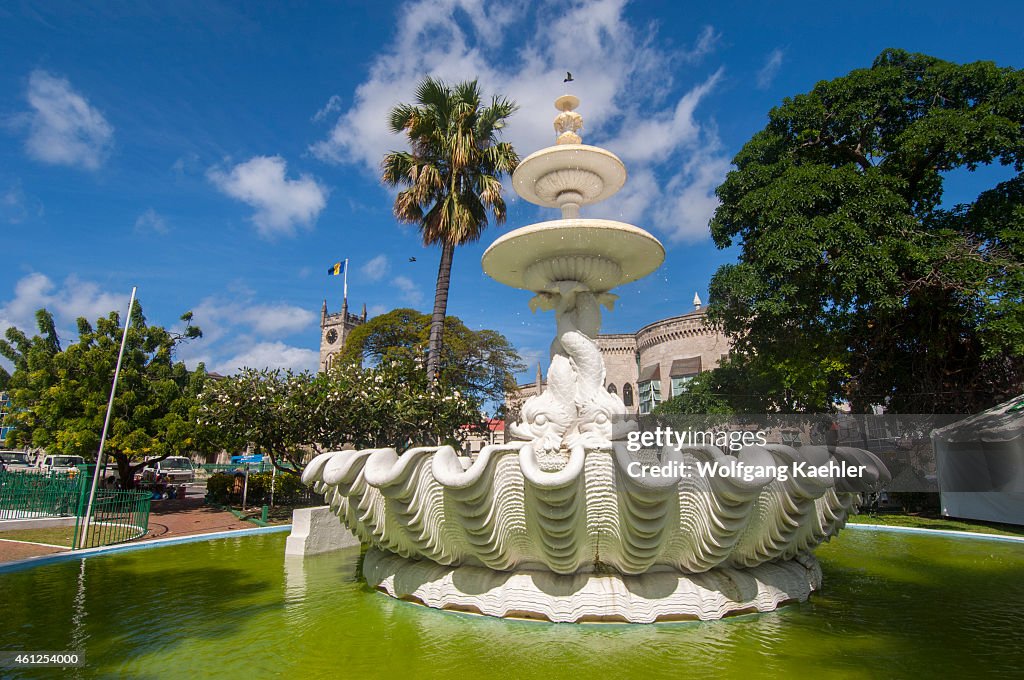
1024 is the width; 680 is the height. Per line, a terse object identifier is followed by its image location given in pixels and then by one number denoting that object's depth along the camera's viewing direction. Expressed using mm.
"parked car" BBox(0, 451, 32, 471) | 29453
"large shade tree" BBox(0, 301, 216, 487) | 14539
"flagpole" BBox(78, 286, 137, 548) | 8828
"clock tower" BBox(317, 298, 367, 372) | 65688
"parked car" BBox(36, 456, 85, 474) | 20106
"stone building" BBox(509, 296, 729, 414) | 39375
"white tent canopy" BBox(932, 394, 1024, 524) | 11867
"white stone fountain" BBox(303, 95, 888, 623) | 4266
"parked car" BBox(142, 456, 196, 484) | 24812
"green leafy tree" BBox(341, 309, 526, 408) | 29000
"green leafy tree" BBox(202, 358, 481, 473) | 13844
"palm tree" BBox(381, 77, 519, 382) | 15219
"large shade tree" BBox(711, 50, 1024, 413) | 13609
